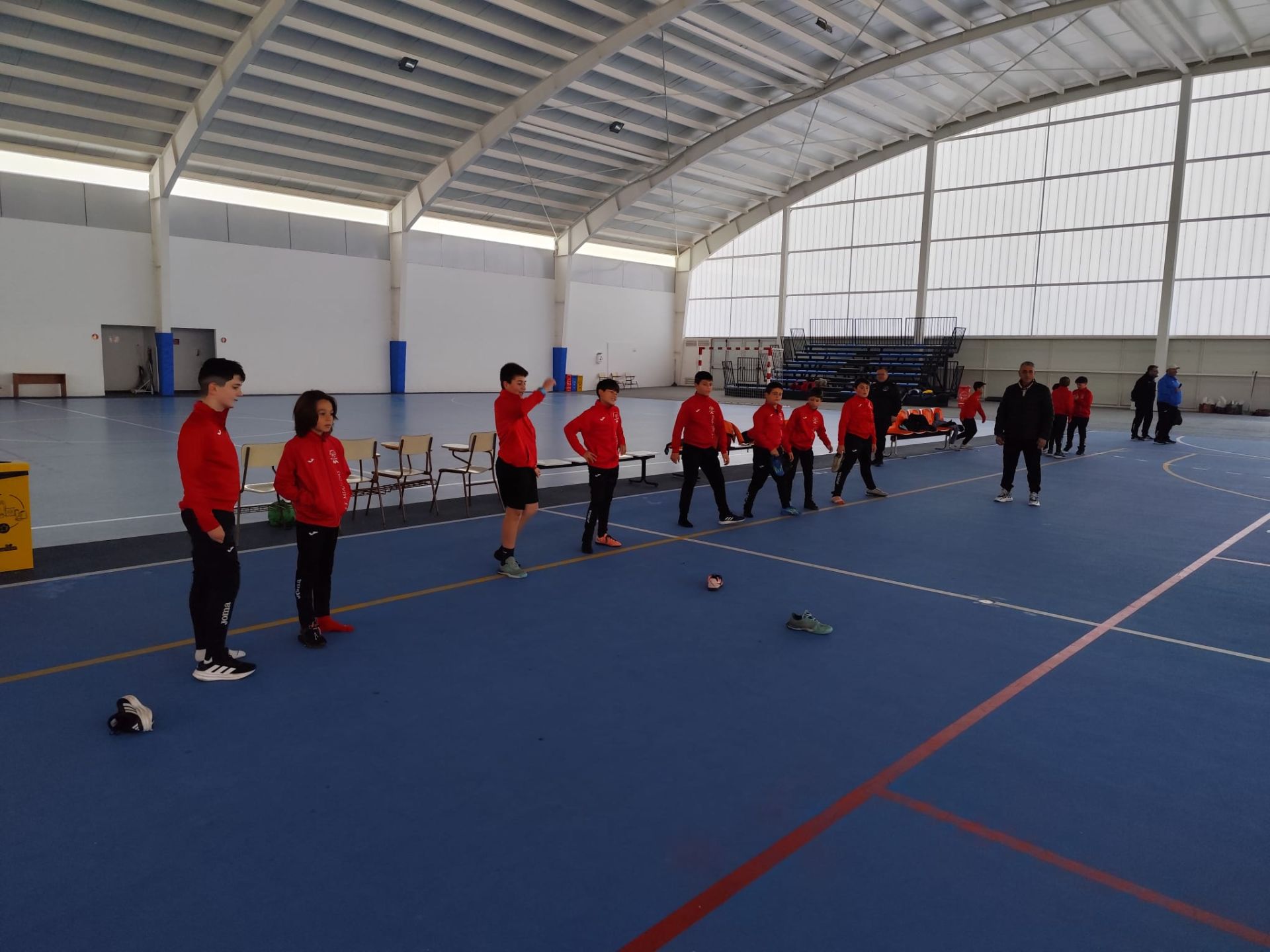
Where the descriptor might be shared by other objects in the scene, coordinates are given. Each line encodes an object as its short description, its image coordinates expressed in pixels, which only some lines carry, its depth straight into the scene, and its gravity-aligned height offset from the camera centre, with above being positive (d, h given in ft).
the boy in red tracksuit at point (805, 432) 33.78 -2.14
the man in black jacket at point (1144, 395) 64.03 -0.31
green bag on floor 28.81 -5.23
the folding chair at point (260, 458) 28.19 -3.26
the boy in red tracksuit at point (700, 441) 31.27 -2.40
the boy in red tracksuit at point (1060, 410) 56.80 -1.48
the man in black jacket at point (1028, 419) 36.86 -1.43
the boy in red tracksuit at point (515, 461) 23.34 -2.51
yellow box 22.33 -4.38
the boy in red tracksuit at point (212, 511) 14.94 -2.72
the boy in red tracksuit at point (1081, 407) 57.52 -1.27
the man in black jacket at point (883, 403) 49.39 -1.20
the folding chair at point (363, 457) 29.58 -3.21
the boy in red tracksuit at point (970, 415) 60.75 -2.19
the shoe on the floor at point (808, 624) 19.29 -5.69
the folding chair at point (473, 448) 32.81 -3.22
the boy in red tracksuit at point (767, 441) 33.17 -2.46
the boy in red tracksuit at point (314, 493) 17.46 -2.68
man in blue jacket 64.54 -1.05
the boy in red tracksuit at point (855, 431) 37.06 -2.19
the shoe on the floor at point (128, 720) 13.58 -5.89
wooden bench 81.10 -2.06
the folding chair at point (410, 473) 30.83 -3.93
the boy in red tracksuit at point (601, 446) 26.48 -2.28
